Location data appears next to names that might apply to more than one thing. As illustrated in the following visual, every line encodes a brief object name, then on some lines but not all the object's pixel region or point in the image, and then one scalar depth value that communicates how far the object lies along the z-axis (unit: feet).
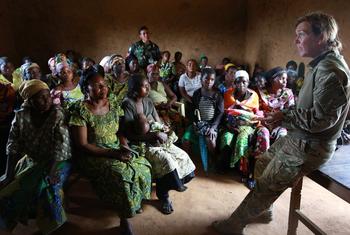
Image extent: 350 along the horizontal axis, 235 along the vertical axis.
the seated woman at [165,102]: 13.80
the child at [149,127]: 10.05
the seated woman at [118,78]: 12.65
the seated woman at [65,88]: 12.14
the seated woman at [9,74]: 15.44
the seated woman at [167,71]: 17.84
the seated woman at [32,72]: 13.14
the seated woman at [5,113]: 11.50
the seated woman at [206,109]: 13.12
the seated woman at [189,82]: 15.66
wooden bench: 6.27
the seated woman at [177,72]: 16.76
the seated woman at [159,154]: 9.69
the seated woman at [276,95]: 12.96
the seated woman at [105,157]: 8.37
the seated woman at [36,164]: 7.95
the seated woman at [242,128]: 12.09
